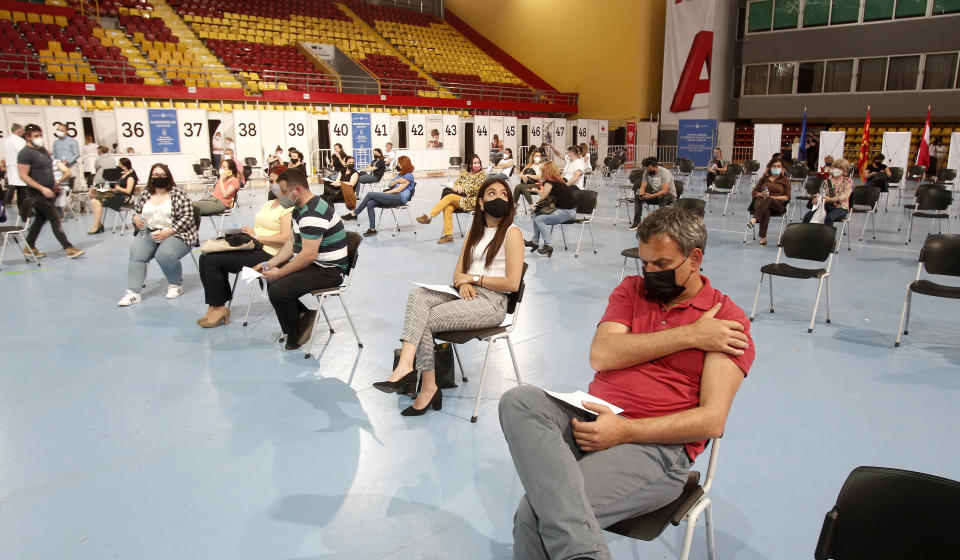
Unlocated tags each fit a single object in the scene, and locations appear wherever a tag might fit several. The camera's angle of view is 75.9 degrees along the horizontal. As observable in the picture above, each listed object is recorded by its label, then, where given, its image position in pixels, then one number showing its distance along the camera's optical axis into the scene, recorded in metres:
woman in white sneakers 6.02
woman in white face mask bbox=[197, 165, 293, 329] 5.33
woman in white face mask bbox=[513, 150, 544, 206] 10.96
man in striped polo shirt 4.64
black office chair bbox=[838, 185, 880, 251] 9.62
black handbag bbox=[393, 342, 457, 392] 4.03
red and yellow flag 13.05
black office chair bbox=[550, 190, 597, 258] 8.72
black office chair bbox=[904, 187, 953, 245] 9.48
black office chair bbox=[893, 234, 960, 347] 4.89
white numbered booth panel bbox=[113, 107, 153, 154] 15.53
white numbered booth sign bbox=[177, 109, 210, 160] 16.72
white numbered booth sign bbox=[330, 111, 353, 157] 19.34
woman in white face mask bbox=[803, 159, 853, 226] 8.52
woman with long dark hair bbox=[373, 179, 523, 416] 3.63
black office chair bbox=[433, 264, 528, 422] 3.62
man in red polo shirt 1.86
